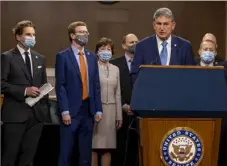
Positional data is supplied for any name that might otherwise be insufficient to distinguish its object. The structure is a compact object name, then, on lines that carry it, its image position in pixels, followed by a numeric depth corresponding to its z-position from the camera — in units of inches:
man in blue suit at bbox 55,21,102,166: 215.8
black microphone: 186.7
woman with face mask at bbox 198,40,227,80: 217.1
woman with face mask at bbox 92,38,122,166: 240.1
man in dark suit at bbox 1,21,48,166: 225.7
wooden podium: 163.7
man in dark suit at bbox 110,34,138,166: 260.8
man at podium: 187.2
